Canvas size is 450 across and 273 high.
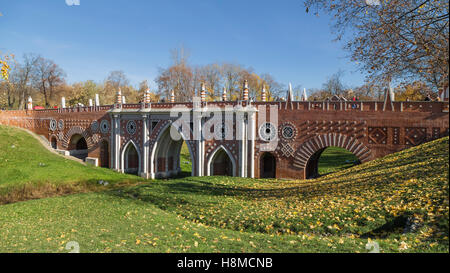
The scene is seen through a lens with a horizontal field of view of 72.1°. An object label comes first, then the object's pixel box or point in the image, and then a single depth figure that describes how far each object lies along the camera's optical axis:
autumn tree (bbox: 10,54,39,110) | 51.78
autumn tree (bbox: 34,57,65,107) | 53.62
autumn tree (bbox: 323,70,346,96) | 43.97
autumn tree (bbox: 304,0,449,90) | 8.25
